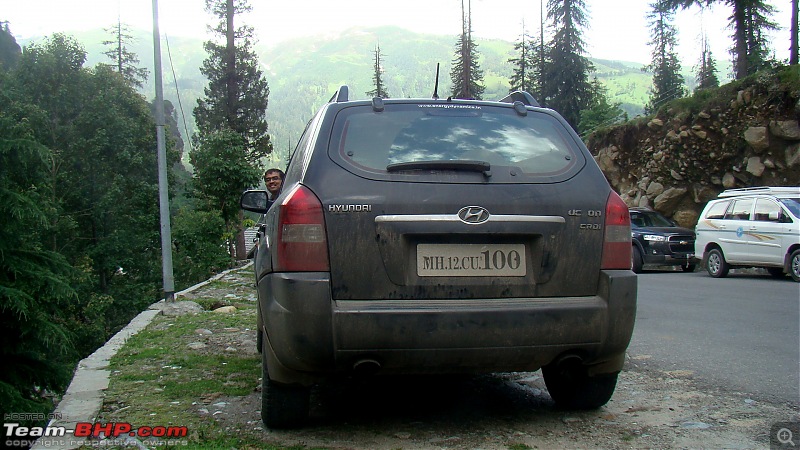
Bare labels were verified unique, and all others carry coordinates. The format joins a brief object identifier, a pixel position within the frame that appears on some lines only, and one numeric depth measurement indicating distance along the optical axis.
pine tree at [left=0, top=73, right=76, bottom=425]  9.84
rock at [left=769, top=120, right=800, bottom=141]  20.75
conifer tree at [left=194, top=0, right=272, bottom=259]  36.56
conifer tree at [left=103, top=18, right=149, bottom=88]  56.72
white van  13.59
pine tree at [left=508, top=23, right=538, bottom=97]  68.56
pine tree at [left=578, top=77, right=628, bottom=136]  39.06
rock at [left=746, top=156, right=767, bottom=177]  21.88
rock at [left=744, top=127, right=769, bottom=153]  21.66
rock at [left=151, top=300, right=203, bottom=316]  9.93
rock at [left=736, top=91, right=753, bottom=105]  22.69
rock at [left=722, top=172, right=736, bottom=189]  23.25
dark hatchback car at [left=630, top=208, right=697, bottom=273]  18.17
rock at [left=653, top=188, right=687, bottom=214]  25.31
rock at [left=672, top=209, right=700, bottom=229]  24.95
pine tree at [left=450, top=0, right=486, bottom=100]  47.15
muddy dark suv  3.36
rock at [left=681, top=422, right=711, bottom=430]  3.85
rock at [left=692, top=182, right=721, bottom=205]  24.41
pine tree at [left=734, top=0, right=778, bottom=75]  28.44
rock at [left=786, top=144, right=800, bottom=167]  20.66
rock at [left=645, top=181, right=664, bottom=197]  26.31
